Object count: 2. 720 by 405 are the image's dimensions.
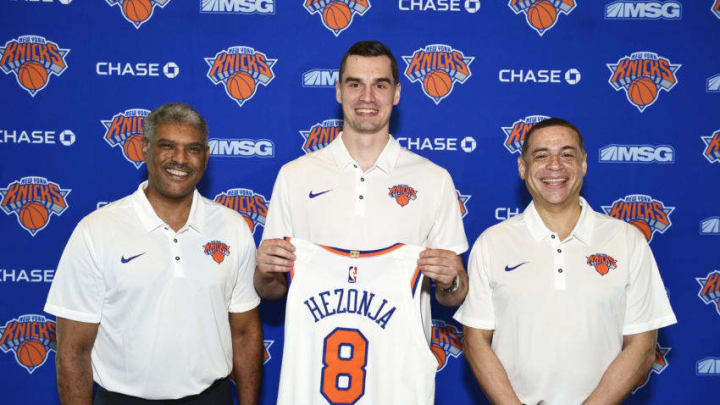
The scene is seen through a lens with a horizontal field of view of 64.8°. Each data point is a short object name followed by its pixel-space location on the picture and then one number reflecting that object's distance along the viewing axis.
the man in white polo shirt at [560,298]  2.05
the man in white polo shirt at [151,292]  2.08
